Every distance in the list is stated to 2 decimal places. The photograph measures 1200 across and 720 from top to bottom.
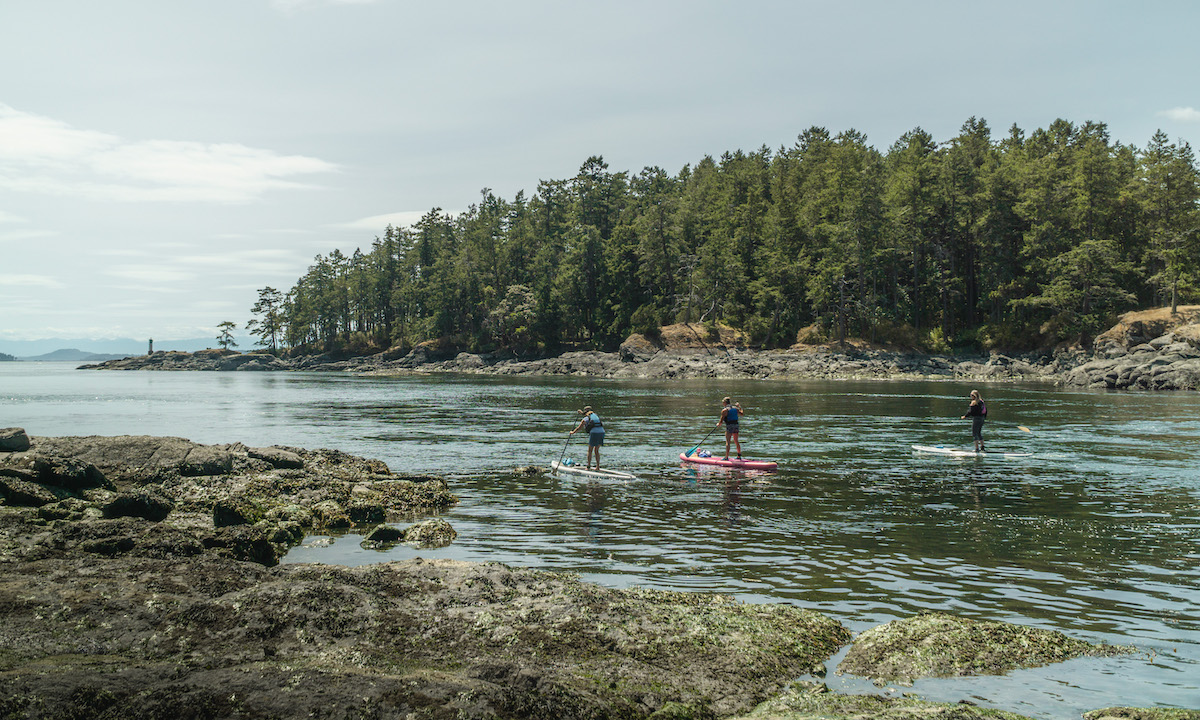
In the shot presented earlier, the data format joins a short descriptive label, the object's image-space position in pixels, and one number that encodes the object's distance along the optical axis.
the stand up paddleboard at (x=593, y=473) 22.81
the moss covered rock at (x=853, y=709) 6.37
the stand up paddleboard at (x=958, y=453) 26.53
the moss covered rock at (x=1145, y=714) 6.41
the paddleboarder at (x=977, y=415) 26.47
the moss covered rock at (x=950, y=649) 8.03
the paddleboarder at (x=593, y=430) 23.36
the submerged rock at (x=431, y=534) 14.49
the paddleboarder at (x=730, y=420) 25.27
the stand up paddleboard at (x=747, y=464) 24.00
